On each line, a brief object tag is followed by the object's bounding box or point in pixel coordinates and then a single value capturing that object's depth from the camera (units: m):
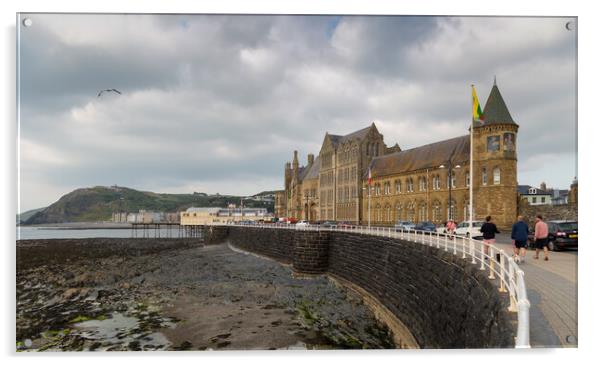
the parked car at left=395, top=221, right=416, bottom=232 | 39.32
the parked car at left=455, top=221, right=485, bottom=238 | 28.26
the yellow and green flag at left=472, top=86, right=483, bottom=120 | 15.01
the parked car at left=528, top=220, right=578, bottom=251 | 17.30
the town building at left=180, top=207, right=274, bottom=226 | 129.88
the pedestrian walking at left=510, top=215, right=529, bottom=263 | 13.88
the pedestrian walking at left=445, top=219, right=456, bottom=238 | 21.89
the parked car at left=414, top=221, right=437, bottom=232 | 36.91
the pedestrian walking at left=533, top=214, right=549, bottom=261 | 14.63
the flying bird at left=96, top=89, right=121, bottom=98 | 14.15
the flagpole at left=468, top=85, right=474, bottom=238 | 15.21
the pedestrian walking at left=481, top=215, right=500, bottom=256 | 13.62
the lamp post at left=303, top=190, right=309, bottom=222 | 85.40
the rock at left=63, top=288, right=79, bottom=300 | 24.43
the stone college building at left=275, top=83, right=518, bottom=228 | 43.16
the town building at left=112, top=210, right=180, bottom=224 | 177.12
